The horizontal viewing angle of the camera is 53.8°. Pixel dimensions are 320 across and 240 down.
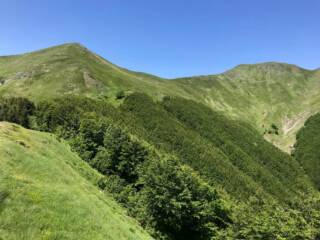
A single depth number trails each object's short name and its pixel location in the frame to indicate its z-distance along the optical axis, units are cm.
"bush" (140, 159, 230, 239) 5081
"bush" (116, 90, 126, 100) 14136
